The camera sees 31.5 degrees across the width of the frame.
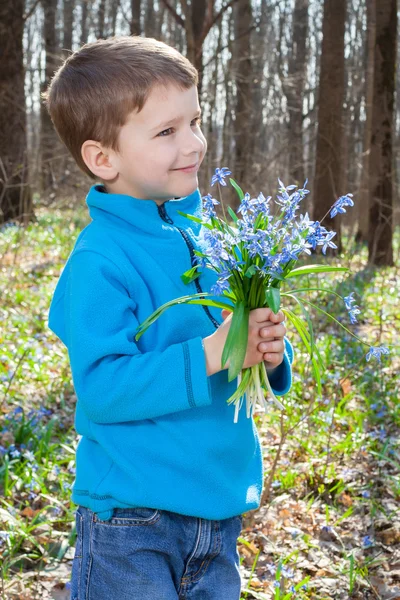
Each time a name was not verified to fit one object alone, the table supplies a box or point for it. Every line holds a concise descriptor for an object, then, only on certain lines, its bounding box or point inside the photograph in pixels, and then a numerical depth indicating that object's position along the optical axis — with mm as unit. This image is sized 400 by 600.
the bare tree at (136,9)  17422
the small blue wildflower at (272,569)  2719
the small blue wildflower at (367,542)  2959
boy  1543
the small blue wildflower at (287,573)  2635
